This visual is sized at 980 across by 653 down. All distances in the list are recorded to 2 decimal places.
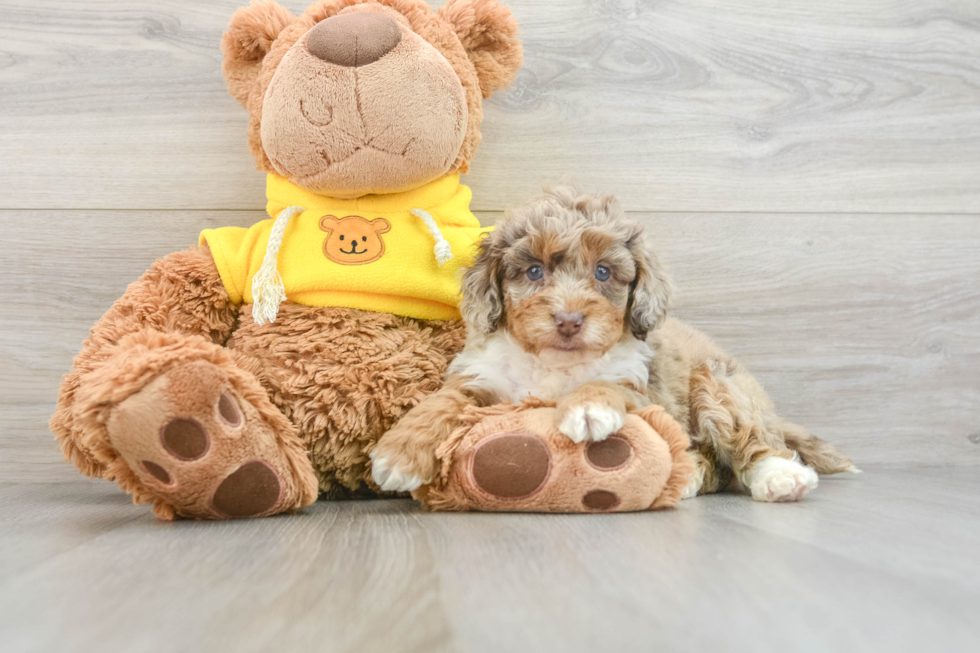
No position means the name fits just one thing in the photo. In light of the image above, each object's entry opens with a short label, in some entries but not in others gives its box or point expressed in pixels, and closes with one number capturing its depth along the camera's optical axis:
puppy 0.61
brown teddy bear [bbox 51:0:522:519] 0.64
